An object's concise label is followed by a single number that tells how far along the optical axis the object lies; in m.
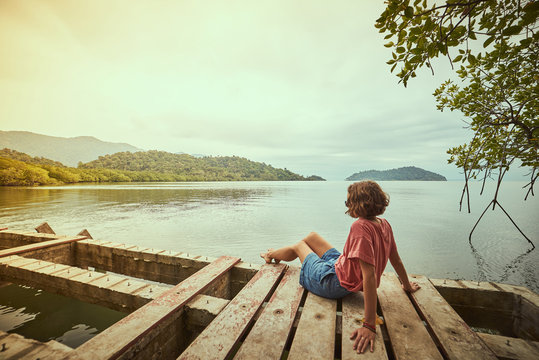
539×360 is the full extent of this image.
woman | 1.98
